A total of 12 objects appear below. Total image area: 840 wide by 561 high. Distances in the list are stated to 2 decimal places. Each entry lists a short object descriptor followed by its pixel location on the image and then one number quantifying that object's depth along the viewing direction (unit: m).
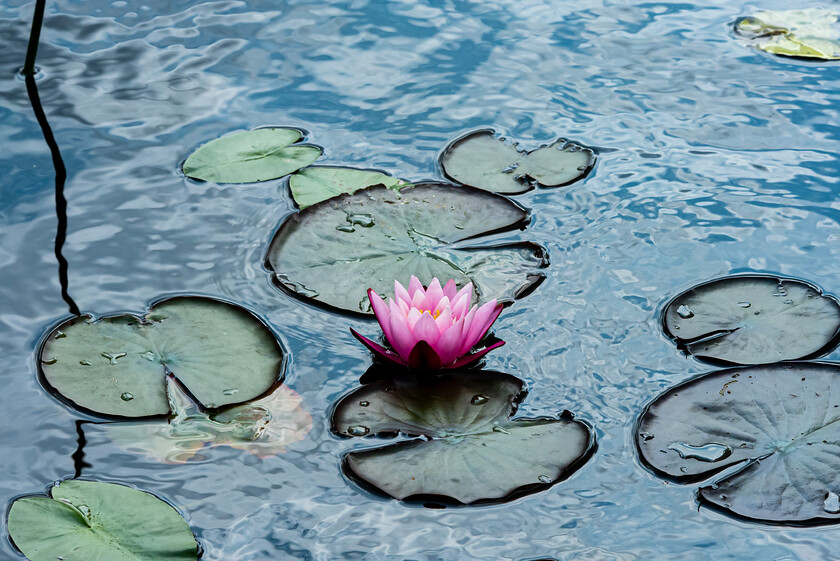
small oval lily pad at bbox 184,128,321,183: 5.74
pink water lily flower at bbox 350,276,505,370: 4.11
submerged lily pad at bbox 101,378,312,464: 3.88
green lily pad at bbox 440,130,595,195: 5.68
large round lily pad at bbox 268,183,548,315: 4.81
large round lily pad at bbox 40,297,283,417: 4.09
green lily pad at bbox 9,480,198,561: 3.34
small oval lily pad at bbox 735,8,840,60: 7.16
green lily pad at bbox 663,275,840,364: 4.36
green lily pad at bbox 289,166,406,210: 5.53
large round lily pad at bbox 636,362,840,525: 3.62
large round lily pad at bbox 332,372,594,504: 3.68
